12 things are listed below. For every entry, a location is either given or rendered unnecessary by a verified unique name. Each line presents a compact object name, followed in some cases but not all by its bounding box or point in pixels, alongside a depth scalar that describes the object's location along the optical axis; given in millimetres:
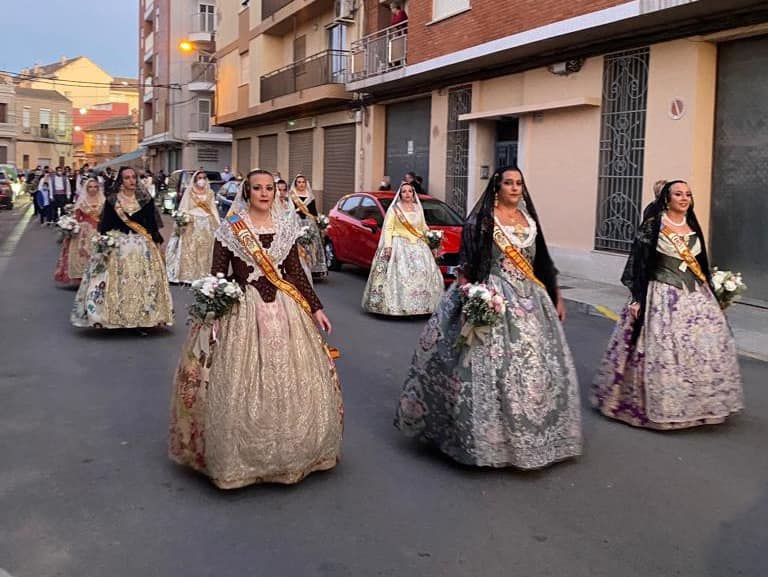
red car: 13320
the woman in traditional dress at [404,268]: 10766
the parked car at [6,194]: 35656
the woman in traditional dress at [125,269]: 9242
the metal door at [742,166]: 11867
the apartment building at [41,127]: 78188
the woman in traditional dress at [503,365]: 4941
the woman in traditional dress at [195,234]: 13844
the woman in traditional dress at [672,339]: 6023
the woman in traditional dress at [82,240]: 13227
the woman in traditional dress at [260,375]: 4629
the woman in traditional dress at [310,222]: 14219
